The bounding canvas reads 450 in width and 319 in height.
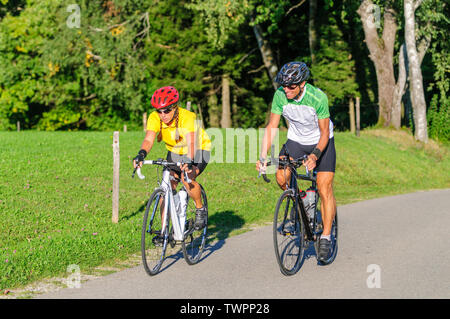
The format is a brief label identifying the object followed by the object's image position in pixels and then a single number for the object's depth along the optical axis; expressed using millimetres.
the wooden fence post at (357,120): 24812
